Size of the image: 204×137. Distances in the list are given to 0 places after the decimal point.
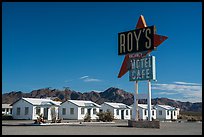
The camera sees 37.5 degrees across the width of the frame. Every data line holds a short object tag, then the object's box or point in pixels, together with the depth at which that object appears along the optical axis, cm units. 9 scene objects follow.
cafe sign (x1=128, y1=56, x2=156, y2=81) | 2559
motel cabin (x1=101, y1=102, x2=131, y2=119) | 5674
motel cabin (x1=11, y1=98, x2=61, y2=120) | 4306
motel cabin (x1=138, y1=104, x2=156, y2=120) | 5968
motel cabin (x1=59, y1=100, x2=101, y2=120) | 4922
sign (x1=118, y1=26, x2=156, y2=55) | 2542
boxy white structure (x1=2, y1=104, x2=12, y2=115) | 6375
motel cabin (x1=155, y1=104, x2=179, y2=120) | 6172
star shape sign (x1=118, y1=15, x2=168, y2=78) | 2541
